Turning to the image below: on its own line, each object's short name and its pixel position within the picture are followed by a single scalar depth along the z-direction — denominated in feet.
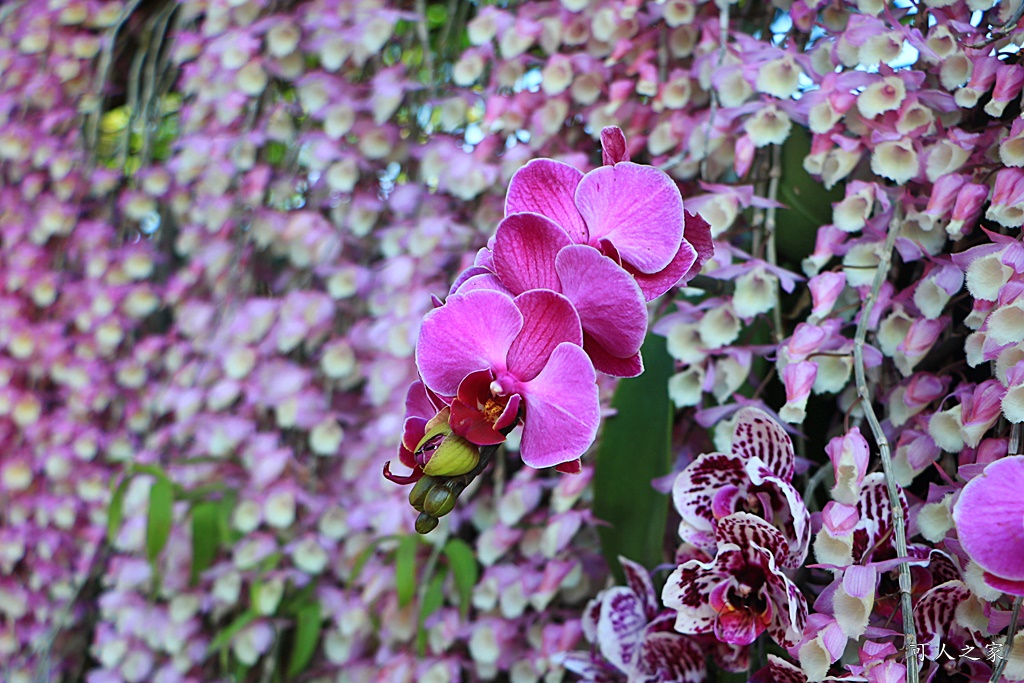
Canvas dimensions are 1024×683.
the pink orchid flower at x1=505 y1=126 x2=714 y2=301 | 1.10
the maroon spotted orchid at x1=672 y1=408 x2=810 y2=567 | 1.63
